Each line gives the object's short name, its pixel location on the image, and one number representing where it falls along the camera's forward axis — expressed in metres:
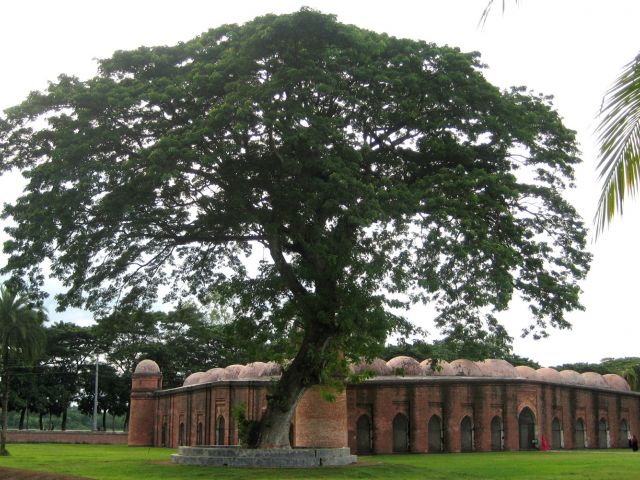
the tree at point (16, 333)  30.06
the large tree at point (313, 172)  18.38
